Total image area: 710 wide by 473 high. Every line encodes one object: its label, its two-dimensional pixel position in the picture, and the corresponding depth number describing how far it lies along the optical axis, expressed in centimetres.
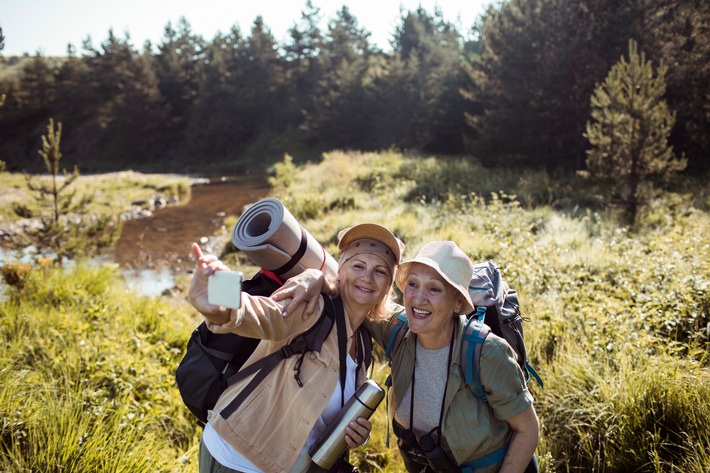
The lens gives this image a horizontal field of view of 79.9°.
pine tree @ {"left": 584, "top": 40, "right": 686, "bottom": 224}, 884
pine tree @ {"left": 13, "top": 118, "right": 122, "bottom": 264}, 812
